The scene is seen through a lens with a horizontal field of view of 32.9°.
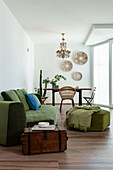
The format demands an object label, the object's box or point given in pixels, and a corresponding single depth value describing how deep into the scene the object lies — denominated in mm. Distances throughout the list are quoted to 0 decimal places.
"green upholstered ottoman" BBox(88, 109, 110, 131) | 3686
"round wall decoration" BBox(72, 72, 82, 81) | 7914
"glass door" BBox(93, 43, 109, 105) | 7074
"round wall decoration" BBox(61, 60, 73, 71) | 7910
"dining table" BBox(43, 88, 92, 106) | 6047
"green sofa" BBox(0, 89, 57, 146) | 2760
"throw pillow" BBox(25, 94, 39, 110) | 4043
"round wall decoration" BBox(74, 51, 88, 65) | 7897
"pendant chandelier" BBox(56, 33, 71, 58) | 6281
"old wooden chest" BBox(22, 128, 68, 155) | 2484
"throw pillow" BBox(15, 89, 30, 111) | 3942
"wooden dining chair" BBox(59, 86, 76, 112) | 5995
